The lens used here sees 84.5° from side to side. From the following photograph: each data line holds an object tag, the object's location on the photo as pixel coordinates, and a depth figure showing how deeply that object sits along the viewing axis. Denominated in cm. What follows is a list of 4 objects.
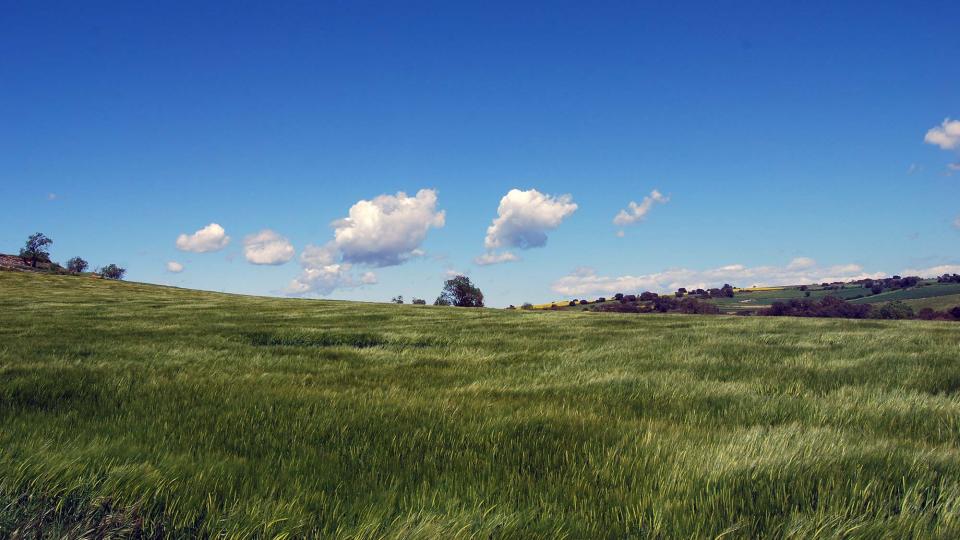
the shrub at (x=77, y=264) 10101
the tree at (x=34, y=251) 8400
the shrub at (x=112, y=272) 10831
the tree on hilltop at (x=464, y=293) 10131
